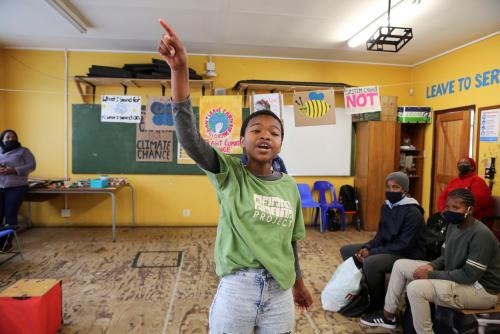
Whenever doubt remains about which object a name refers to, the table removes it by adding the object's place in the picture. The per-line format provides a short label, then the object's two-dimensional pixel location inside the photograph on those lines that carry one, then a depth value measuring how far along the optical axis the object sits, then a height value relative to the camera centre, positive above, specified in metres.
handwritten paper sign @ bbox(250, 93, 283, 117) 3.88 +0.62
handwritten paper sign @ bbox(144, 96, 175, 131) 5.25 +0.60
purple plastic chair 5.30 -0.75
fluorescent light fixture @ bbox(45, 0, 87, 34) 3.40 +1.48
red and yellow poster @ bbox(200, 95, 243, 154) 4.82 +0.46
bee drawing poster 3.60 +0.52
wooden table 4.48 -0.54
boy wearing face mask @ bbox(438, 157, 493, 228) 3.82 -0.31
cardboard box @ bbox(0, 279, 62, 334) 2.07 -1.00
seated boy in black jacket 2.58 -0.64
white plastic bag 2.63 -1.04
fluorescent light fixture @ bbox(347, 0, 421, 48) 3.29 +1.53
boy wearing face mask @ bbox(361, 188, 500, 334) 1.98 -0.69
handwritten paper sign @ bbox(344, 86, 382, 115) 3.76 +0.65
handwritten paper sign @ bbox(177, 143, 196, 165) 5.40 -0.10
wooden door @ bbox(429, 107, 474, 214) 4.60 +0.22
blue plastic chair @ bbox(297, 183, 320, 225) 5.25 -0.70
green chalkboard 5.23 +0.10
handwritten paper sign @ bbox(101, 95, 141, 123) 4.88 +0.62
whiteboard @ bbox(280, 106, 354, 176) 5.50 +0.13
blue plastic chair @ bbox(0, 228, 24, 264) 3.41 -1.13
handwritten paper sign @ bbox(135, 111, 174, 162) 5.30 +0.12
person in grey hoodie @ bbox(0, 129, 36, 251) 4.25 -0.34
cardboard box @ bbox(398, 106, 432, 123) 5.32 +0.70
